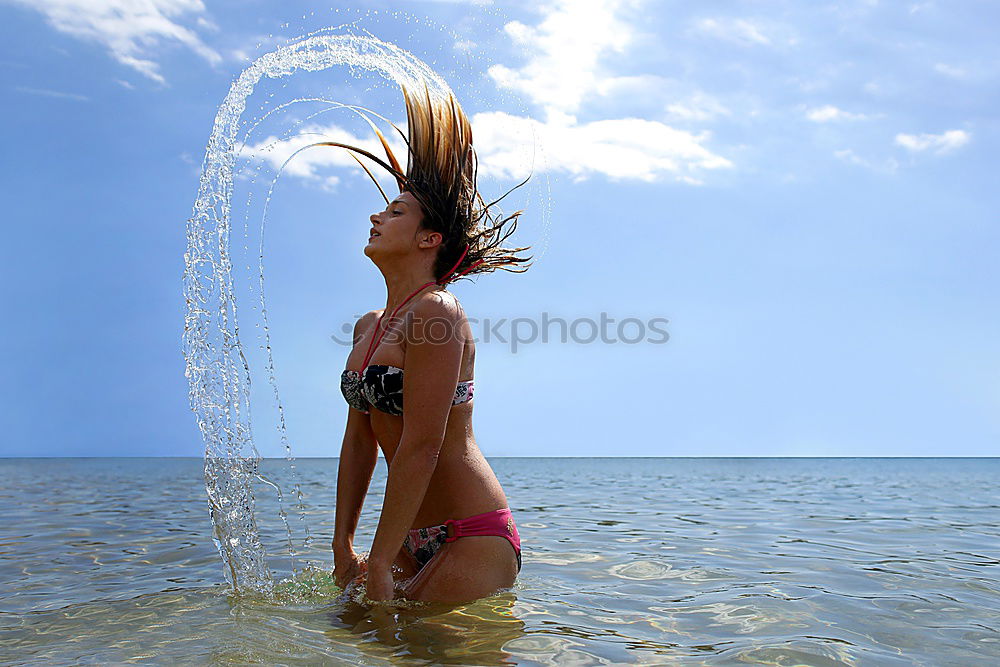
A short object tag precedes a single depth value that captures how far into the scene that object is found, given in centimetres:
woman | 333
